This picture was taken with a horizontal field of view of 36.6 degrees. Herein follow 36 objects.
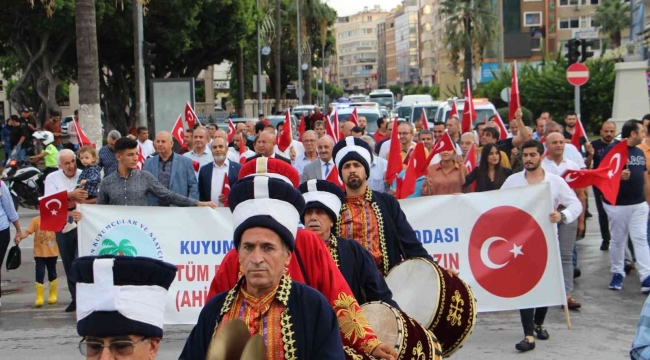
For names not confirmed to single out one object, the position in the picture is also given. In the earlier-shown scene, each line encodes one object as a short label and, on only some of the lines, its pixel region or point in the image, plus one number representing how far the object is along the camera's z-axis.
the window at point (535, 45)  104.48
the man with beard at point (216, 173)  11.34
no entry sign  22.41
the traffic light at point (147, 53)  22.98
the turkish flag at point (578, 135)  14.04
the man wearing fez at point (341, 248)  5.21
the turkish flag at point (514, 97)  13.80
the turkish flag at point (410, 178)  11.04
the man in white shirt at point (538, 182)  8.89
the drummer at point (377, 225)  6.25
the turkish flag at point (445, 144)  11.06
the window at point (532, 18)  105.69
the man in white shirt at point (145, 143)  16.50
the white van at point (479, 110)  23.94
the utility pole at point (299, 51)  59.56
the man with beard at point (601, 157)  12.89
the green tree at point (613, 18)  96.56
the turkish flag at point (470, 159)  12.30
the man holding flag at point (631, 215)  10.77
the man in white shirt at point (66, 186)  10.45
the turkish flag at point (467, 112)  15.78
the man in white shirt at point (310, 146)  12.70
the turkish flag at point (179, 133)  16.37
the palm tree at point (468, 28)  63.50
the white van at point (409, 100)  37.78
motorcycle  19.73
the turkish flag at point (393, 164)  11.66
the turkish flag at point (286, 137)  15.79
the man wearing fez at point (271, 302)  3.70
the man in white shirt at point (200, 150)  12.64
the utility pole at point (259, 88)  47.79
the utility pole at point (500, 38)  55.53
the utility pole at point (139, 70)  23.55
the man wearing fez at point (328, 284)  4.34
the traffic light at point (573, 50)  23.61
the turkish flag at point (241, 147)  14.60
